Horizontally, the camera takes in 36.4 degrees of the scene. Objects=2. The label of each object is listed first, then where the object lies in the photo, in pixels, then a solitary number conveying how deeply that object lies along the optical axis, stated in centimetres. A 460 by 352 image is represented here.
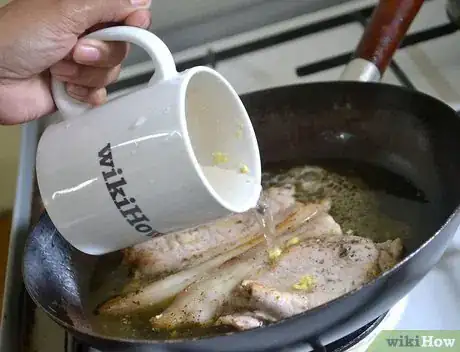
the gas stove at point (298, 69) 77
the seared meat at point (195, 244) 86
